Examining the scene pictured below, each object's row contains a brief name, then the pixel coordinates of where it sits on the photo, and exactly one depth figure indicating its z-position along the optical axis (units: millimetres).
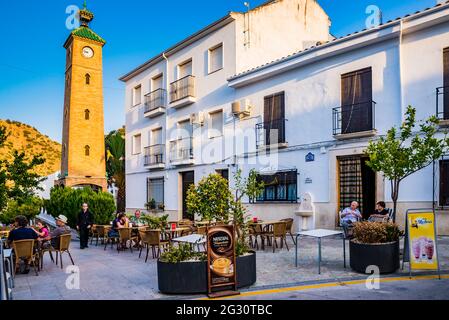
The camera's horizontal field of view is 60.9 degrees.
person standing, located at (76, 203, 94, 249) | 12430
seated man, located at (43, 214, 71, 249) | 8886
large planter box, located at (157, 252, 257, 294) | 5883
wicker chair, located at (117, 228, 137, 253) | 10953
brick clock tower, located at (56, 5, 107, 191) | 26973
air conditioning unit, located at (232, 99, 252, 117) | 15805
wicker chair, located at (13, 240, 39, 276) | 7688
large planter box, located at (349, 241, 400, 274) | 6676
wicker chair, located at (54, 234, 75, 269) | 8656
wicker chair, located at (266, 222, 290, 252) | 9906
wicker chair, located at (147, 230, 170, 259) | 9272
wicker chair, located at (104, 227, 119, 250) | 11945
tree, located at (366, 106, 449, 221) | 7625
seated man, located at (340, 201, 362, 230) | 10023
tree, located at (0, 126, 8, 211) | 11397
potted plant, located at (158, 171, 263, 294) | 5891
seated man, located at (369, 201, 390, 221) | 9238
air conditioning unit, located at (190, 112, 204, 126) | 18047
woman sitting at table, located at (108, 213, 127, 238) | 11957
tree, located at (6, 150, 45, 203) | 12664
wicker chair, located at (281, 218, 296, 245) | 10773
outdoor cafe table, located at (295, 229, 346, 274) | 7082
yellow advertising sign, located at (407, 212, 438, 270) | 6426
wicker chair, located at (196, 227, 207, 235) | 9909
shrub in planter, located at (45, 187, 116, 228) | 17125
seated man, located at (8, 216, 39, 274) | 8066
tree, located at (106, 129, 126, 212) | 27891
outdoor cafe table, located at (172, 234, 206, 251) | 6723
